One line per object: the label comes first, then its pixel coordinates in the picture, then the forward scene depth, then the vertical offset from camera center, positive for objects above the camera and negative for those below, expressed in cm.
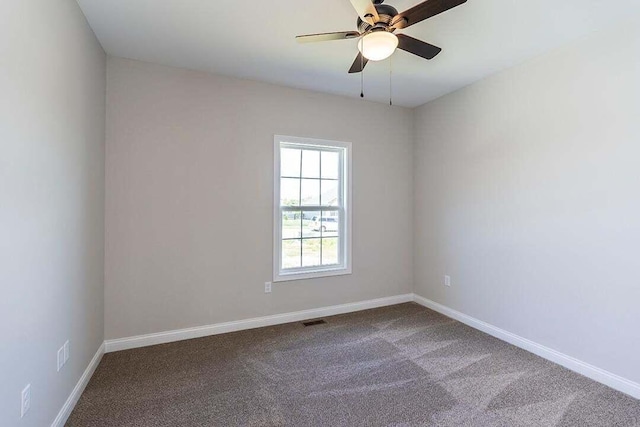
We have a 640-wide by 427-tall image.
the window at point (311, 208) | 353 +5
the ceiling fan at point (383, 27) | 165 +109
